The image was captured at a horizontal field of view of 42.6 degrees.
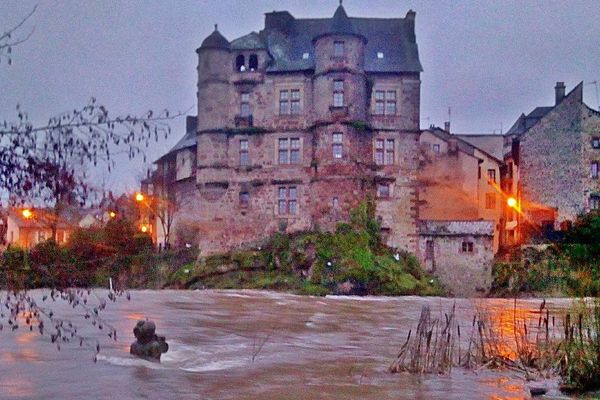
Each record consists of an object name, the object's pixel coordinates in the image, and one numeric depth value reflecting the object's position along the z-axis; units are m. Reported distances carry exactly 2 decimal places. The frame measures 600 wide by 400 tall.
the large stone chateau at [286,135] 41.94
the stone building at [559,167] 45.31
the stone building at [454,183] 49.59
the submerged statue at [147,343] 13.37
